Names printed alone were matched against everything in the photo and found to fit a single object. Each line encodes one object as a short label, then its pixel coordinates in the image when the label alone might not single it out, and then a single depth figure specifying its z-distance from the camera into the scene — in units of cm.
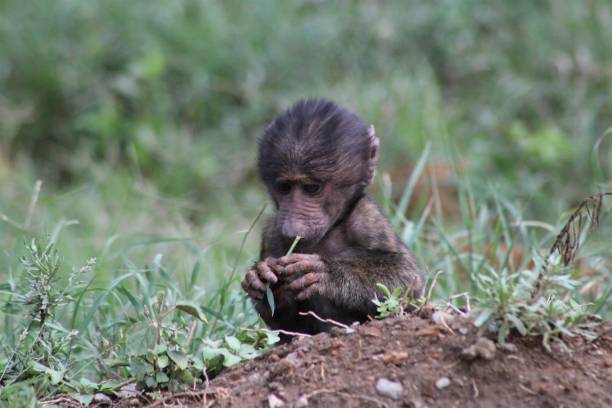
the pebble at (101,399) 822
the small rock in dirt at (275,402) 734
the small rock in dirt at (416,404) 715
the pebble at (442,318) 778
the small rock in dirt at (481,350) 722
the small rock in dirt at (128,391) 820
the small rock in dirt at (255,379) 779
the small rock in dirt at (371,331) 790
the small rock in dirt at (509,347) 736
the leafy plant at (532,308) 716
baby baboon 952
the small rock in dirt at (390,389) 723
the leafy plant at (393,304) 832
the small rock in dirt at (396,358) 751
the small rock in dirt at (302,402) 727
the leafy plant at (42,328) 807
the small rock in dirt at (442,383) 726
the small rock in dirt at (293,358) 774
